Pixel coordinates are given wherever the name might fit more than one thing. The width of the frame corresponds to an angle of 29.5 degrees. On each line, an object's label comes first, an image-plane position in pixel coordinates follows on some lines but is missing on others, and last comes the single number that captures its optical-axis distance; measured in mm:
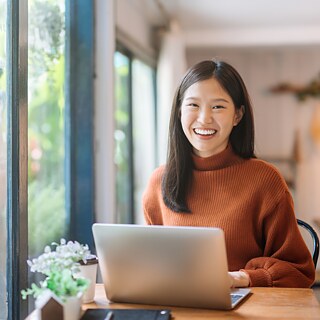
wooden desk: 1347
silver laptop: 1326
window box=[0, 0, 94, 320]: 1872
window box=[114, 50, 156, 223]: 4164
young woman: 1664
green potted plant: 1263
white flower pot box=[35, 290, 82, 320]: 1258
